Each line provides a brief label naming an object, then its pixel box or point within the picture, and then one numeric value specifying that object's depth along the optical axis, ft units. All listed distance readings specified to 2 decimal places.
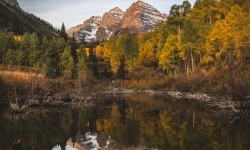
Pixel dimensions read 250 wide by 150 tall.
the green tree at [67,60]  202.69
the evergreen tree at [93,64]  236.79
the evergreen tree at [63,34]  251.46
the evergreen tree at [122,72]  220.02
